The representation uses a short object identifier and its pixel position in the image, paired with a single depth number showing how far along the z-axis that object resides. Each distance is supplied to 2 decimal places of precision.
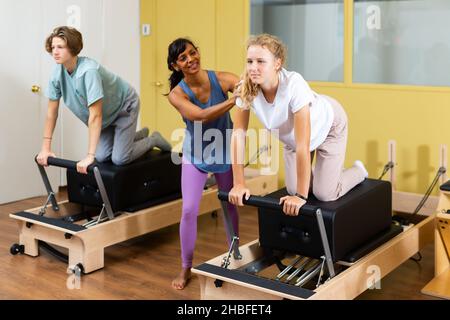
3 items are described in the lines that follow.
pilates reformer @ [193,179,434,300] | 2.65
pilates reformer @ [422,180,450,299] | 3.16
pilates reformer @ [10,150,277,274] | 3.40
